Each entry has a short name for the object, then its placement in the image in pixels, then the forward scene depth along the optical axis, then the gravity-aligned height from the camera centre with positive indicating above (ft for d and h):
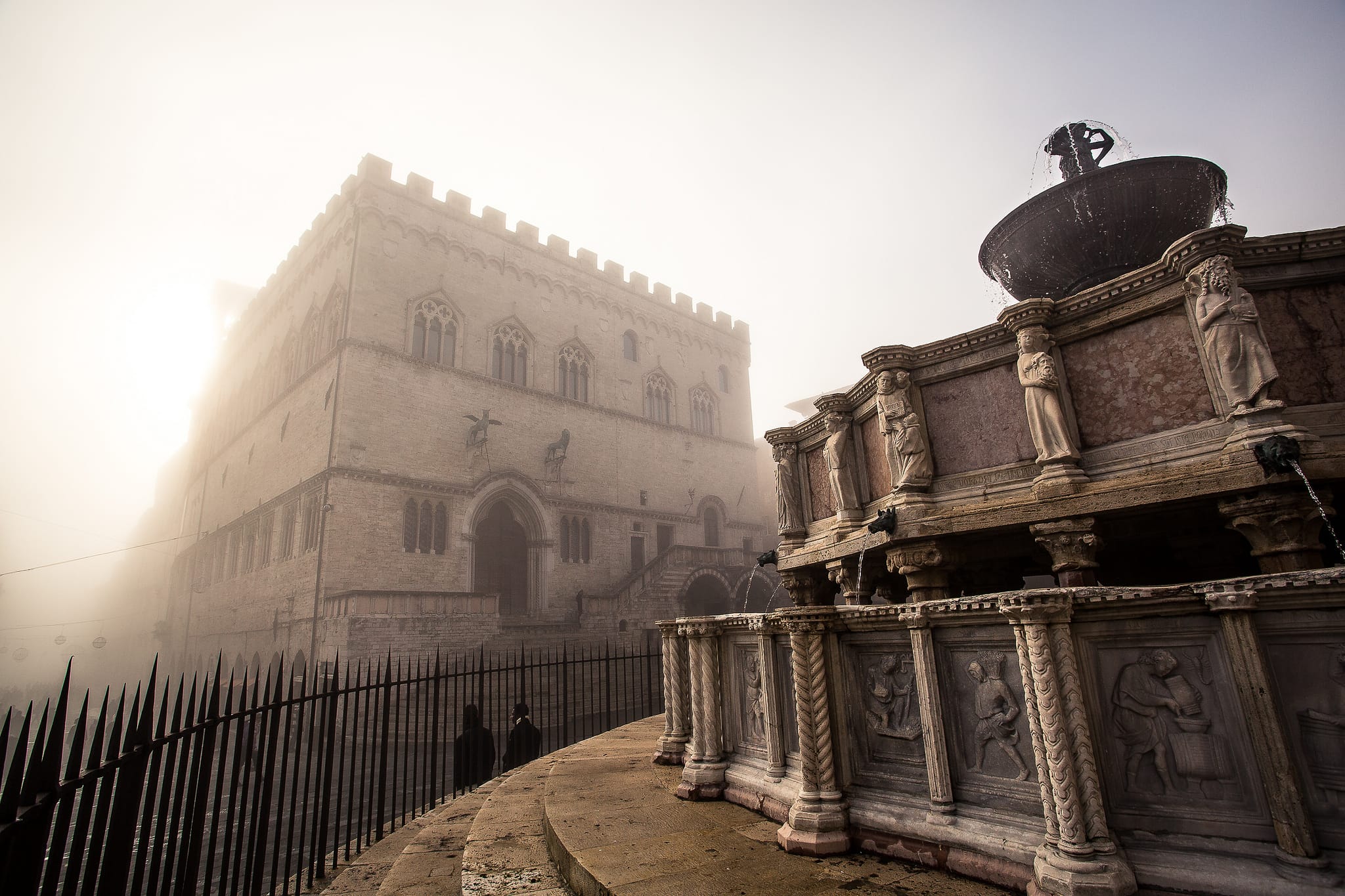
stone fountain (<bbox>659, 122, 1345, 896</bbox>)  10.34 +0.44
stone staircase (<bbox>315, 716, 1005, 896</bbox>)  11.55 -3.60
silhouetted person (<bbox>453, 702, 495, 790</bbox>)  28.71 -3.82
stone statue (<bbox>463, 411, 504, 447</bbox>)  73.26 +22.69
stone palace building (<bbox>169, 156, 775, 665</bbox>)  65.92 +22.25
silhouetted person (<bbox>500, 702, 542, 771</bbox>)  32.04 -3.68
